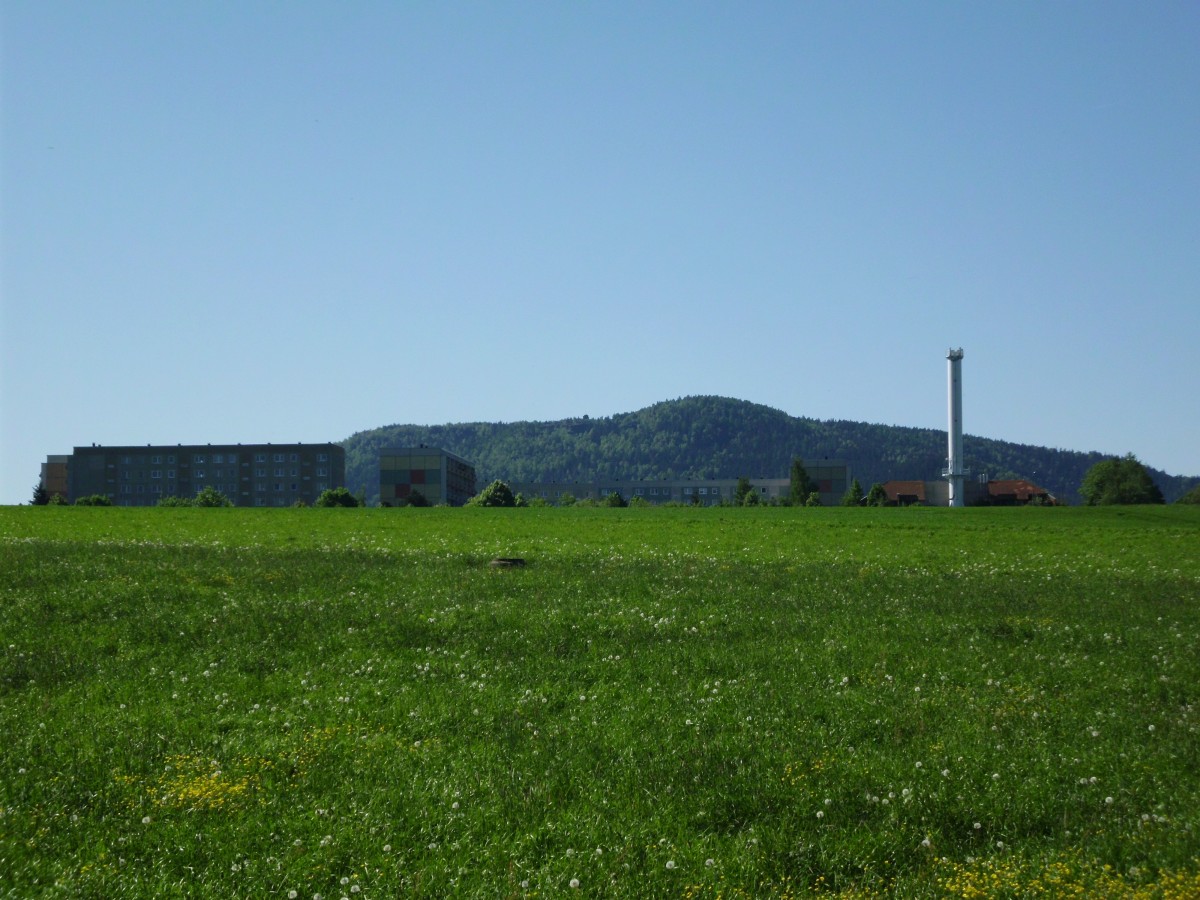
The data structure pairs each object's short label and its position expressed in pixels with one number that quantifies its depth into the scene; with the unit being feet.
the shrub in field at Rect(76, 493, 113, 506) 382.83
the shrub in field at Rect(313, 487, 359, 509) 365.90
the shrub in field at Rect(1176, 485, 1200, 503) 447.18
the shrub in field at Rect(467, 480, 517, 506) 356.18
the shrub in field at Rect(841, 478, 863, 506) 483.51
